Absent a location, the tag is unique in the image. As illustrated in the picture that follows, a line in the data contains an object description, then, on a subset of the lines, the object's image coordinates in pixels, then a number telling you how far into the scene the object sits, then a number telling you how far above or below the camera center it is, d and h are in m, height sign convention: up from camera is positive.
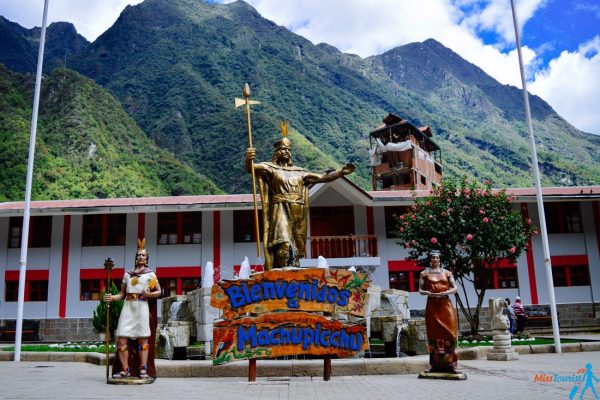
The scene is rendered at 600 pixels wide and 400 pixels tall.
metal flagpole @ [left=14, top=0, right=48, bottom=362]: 12.77 +2.51
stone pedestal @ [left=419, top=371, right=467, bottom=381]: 7.78 -1.19
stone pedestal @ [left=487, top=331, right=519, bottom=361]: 11.41 -1.24
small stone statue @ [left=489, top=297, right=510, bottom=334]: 11.77 -0.54
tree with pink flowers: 17.31 +2.10
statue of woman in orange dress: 7.95 -0.38
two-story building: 22.64 +2.48
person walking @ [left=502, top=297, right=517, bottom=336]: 18.31 -0.90
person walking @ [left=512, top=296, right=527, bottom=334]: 18.48 -0.77
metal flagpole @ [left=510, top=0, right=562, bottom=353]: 13.03 +2.50
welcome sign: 8.02 -0.23
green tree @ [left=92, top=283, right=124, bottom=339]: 15.09 -0.31
